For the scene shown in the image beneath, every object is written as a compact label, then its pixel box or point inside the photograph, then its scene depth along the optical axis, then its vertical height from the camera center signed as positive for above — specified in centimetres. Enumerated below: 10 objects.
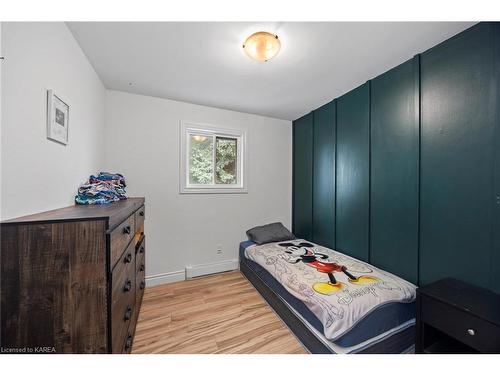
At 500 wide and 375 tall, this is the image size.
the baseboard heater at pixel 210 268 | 269 -115
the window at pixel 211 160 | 276 +44
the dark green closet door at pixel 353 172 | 218 +22
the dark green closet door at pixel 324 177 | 264 +19
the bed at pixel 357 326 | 131 -102
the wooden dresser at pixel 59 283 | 82 -43
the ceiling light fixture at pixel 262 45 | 141 +107
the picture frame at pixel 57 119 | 118 +45
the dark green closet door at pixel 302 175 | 306 +23
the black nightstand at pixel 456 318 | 104 -75
